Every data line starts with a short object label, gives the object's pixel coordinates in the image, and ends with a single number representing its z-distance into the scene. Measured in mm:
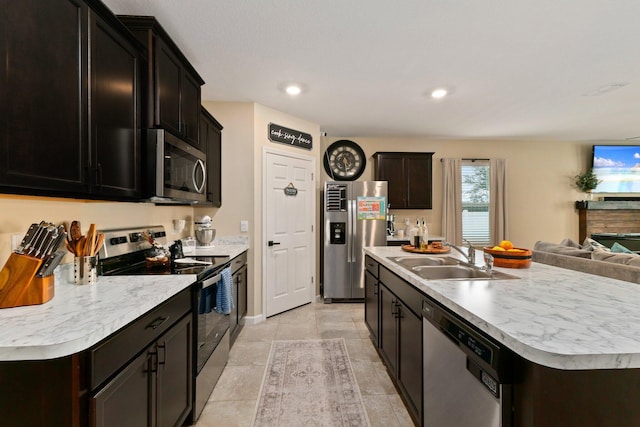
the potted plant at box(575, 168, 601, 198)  5273
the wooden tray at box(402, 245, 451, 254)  2568
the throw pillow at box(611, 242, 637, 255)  3588
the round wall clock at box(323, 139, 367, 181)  5008
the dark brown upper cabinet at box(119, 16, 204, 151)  1874
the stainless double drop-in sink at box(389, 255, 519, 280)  1953
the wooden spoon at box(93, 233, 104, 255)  1529
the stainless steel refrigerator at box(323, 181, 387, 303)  4297
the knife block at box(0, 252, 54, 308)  1126
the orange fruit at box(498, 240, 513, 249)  2012
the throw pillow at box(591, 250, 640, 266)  2377
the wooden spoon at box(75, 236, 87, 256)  1476
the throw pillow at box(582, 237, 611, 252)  3340
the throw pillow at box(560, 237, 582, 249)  3630
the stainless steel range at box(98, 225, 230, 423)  1834
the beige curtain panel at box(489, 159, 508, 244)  5176
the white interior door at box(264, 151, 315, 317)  3613
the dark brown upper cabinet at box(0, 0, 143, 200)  1049
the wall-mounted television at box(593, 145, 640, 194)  5332
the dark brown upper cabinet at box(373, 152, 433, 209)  4871
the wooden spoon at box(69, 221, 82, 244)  1470
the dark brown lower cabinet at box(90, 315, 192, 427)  1016
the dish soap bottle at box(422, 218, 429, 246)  2686
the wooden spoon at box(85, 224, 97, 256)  1482
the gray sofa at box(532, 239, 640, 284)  2156
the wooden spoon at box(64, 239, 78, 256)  1461
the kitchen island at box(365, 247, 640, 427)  787
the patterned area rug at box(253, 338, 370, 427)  1841
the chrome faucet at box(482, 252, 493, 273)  1746
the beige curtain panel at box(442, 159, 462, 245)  5117
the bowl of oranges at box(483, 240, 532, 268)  1869
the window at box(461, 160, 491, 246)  5254
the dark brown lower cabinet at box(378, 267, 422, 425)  1634
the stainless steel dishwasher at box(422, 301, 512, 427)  939
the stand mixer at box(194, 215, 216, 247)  3182
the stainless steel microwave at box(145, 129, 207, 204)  1858
